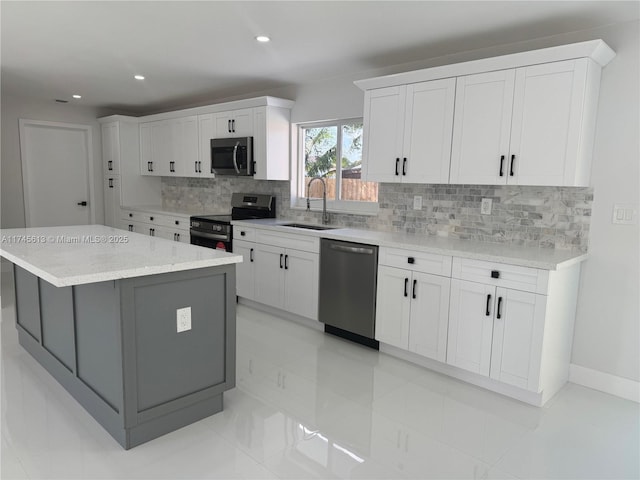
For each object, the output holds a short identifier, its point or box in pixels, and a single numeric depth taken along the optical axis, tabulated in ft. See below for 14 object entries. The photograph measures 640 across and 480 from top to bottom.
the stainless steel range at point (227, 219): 15.20
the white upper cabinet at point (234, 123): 15.39
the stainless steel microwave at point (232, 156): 15.37
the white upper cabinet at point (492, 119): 8.63
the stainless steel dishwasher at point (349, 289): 11.10
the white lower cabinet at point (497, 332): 8.52
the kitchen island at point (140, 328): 6.93
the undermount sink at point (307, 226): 14.07
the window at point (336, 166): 13.83
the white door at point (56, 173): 19.51
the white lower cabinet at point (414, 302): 9.80
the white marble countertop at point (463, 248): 8.52
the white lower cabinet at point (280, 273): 12.59
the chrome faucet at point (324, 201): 14.39
